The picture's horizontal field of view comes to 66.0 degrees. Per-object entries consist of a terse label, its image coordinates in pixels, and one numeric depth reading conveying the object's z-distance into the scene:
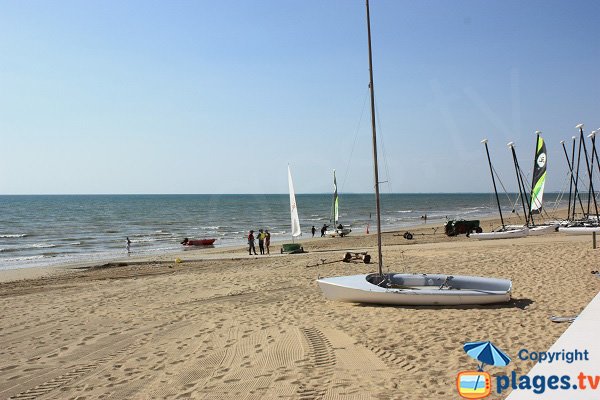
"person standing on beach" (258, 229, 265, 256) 26.11
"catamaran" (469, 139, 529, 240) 27.44
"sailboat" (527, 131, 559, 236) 29.89
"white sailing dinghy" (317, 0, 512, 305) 10.25
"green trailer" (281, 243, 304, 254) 25.84
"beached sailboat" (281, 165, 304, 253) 25.94
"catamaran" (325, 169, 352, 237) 38.64
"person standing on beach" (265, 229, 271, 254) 26.11
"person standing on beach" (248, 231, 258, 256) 25.69
